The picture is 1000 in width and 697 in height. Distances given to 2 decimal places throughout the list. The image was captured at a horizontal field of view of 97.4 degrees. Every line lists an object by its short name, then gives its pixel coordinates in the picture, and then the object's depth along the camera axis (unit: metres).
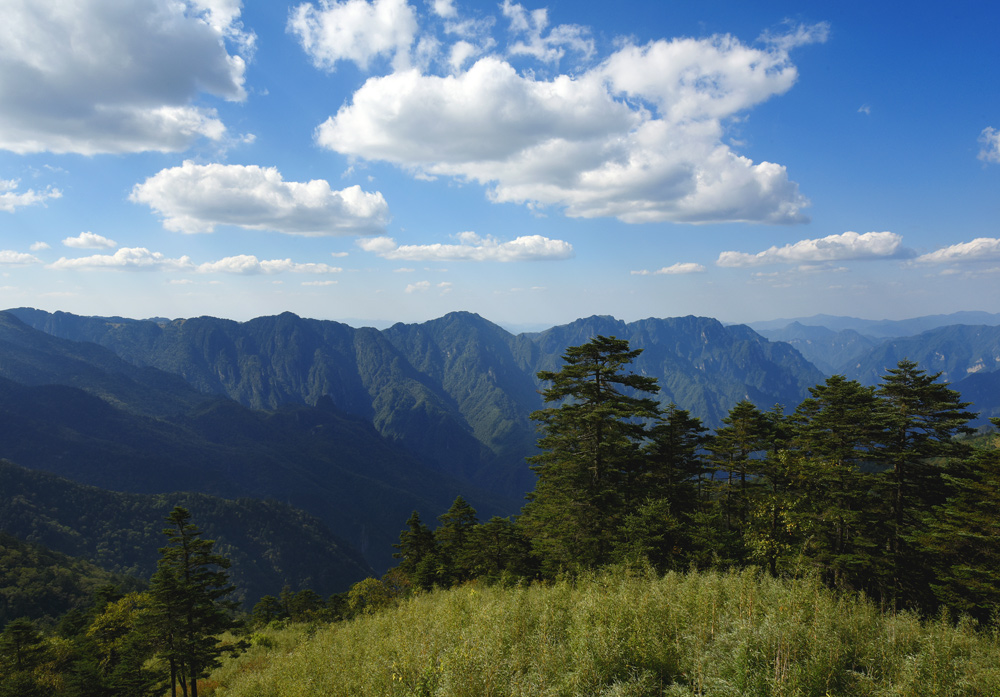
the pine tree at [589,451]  24.19
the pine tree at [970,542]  18.91
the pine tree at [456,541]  35.62
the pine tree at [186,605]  23.66
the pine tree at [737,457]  26.86
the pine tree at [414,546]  45.71
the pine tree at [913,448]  22.75
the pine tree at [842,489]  22.47
